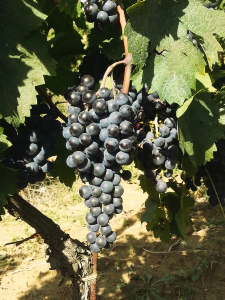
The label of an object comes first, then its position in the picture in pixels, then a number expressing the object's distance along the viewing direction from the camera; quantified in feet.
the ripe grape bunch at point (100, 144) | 0.99
